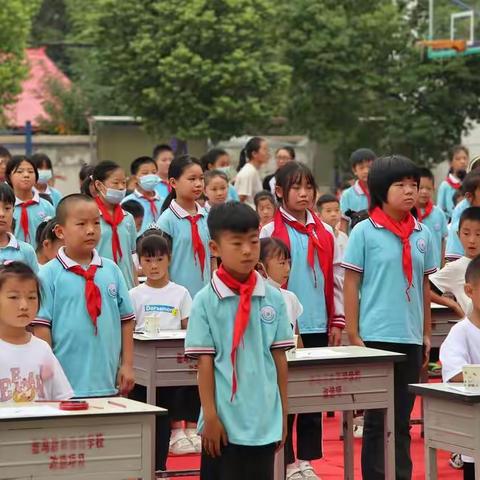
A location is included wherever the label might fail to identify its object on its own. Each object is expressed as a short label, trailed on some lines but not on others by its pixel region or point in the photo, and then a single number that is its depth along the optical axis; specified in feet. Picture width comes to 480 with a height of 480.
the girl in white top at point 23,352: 27.24
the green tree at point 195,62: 124.47
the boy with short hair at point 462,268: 36.59
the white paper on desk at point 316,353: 30.78
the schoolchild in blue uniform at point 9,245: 35.63
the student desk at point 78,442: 24.41
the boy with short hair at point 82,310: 30.67
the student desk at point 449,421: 26.69
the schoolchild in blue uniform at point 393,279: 32.86
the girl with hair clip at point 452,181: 66.14
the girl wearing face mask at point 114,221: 42.57
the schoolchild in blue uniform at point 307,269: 34.78
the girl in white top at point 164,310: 36.15
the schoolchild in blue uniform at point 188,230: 42.00
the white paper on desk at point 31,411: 24.29
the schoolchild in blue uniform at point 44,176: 56.76
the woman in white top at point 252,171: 63.69
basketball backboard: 122.83
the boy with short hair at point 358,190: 54.98
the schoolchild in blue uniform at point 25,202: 48.26
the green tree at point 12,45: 143.88
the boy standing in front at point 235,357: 25.21
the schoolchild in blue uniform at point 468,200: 40.65
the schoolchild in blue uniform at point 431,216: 53.21
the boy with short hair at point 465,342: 29.13
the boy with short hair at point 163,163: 59.88
